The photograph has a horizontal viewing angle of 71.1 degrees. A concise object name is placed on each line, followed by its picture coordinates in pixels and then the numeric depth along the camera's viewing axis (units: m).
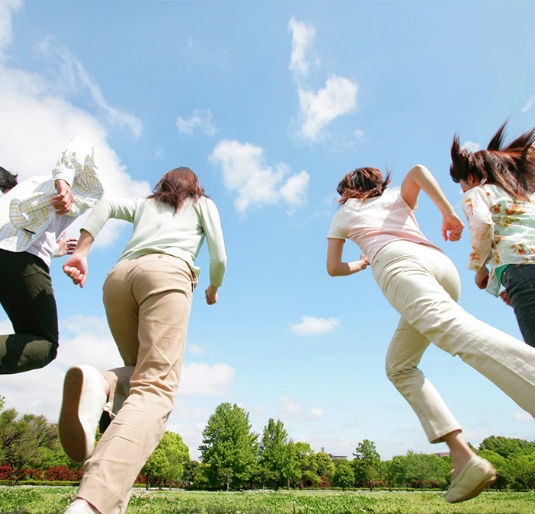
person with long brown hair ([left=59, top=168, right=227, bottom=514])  1.78
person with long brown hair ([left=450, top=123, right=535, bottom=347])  2.57
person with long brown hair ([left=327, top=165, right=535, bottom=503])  1.94
